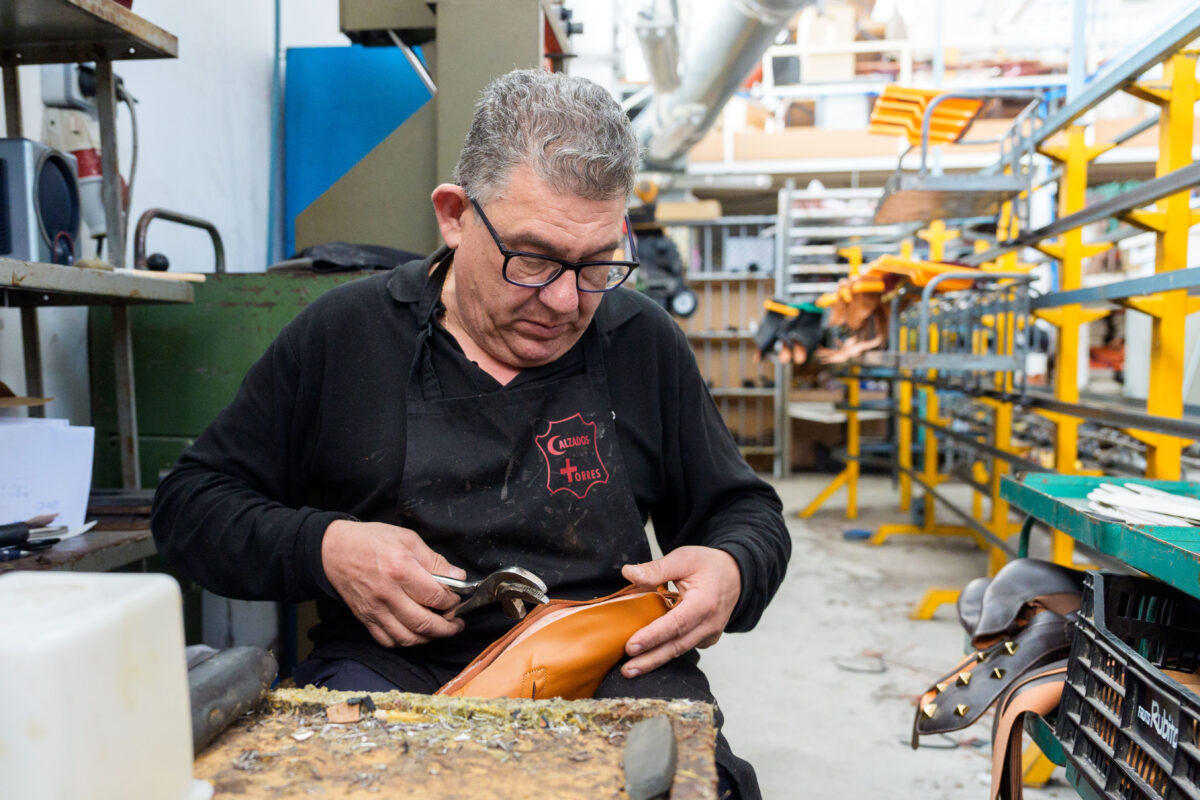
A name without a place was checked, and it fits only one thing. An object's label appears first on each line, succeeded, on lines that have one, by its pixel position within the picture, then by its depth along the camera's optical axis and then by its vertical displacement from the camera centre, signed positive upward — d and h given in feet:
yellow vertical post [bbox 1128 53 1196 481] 6.46 +0.64
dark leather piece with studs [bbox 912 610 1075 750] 3.88 -1.62
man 3.54 -0.55
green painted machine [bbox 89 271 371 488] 6.16 -0.16
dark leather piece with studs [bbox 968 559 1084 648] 4.21 -1.32
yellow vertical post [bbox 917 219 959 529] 14.75 -1.32
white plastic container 1.46 -0.65
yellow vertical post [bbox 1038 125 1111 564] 8.65 +0.21
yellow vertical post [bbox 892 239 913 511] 16.35 -1.91
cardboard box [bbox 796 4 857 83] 24.64 +8.71
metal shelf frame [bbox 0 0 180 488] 4.42 +1.45
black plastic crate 2.82 -1.36
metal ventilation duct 12.00 +4.42
